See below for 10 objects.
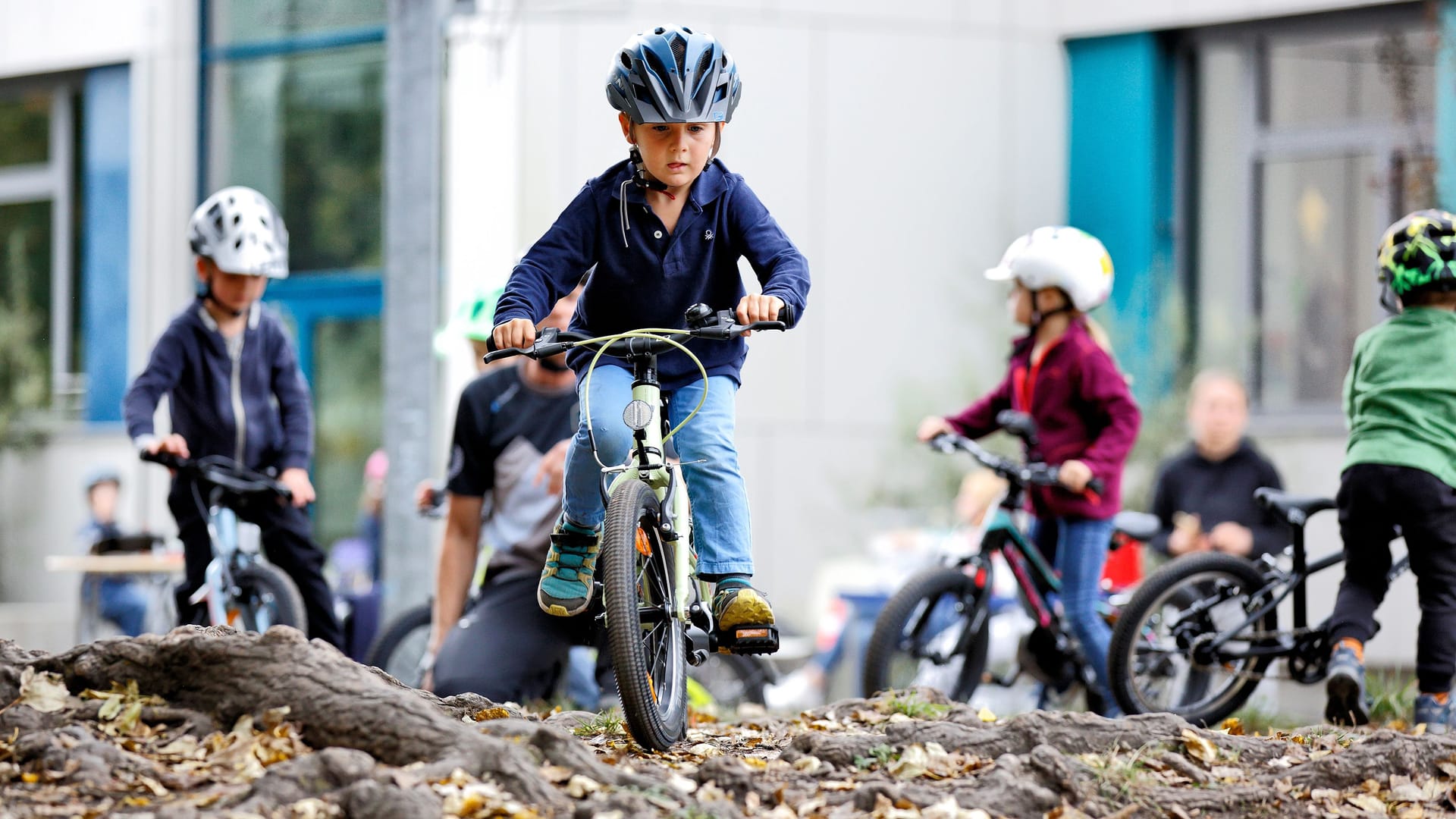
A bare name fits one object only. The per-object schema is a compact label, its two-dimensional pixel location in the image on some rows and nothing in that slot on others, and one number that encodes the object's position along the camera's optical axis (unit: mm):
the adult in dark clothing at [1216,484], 19266
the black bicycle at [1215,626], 14242
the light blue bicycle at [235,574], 14656
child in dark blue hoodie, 14992
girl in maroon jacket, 15023
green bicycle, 9508
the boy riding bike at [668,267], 9984
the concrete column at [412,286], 17312
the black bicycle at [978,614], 14734
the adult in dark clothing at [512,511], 13758
